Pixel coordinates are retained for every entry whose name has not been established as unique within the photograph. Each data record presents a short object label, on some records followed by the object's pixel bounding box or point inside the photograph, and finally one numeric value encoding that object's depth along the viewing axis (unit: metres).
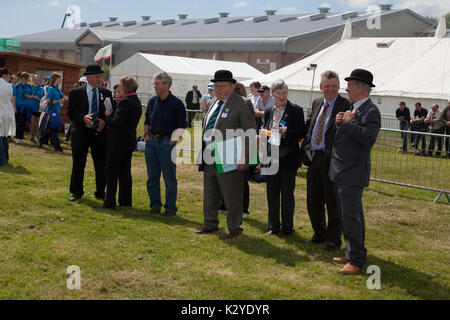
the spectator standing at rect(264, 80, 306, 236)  6.93
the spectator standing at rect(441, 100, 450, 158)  18.75
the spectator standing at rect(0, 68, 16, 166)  11.21
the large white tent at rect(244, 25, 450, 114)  22.00
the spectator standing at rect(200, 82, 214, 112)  11.38
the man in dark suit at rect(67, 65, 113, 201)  8.62
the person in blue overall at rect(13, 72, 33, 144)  15.22
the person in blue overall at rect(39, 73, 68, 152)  13.84
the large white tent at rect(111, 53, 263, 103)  34.89
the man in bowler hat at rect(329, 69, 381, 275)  5.59
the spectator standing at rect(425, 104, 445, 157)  19.05
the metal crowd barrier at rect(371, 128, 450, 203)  11.52
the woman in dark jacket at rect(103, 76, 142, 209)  7.99
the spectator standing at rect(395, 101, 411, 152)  21.23
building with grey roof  49.06
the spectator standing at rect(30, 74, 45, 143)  15.23
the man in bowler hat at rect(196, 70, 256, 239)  6.85
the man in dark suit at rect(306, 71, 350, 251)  6.38
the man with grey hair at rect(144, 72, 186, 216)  7.89
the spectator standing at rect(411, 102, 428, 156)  20.20
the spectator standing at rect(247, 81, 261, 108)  10.95
